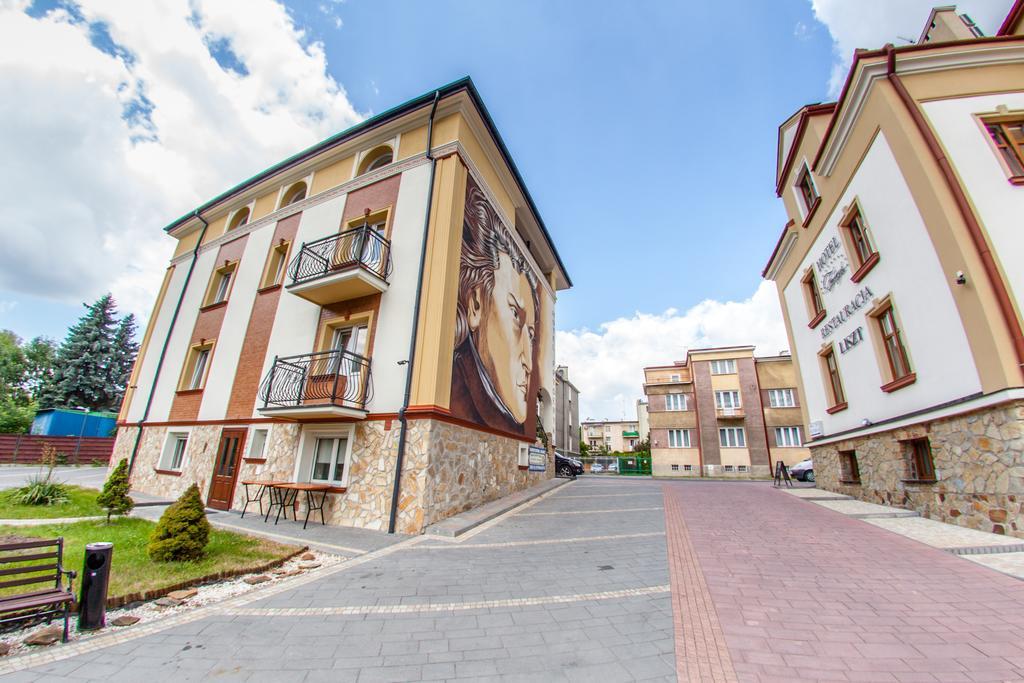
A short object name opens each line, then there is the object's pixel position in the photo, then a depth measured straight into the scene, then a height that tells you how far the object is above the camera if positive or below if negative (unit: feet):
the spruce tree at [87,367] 93.86 +17.90
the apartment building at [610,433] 243.40 +17.22
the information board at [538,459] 47.79 -0.02
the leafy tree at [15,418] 77.61 +4.40
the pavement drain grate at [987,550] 18.25 -3.38
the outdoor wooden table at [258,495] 31.83 -3.58
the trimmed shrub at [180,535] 17.47 -3.81
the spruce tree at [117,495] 25.04 -3.08
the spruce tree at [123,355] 99.86 +22.49
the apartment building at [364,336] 28.60 +10.42
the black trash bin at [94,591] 11.56 -4.18
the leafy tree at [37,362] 112.16 +22.19
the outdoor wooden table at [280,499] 30.04 -3.60
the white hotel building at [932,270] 22.16 +13.45
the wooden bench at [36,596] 10.78 -4.17
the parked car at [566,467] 67.15 -1.20
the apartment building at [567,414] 113.60 +13.51
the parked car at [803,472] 68.03 -0.78
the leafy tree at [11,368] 105.40 +19.05
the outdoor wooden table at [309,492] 27.68 -2.95
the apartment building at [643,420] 187.67 +19.63
